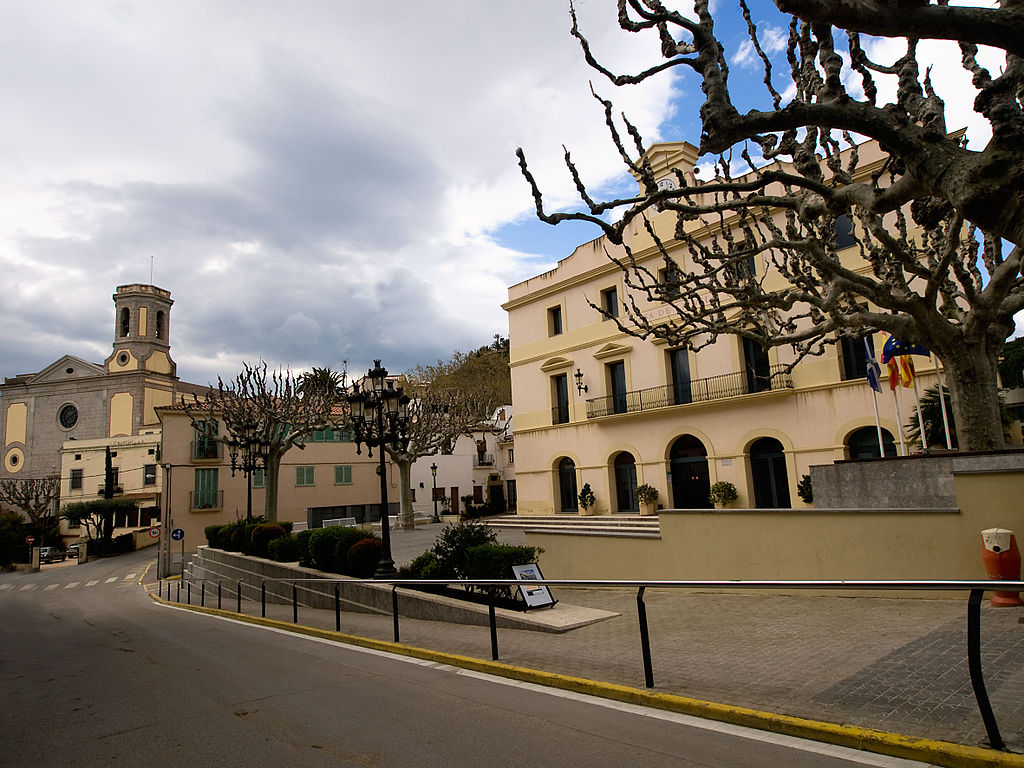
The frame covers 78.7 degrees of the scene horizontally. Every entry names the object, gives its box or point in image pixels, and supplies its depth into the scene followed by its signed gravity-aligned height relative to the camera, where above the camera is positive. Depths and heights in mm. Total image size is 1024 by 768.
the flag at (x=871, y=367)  14578 +1911
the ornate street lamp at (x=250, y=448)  22609 +1526
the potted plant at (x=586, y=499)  26922 -1347
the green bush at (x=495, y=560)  10688 -1487
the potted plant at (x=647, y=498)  24672 -1345
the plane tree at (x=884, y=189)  4395 +2753
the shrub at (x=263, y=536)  19578 -1474
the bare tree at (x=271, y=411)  27141 +3559
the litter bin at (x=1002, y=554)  8016 -1441
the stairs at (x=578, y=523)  23391 -2233
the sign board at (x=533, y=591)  9781 -1893
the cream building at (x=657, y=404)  20734 +2130
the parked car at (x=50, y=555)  43681 -3722
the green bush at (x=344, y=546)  14609 -1467
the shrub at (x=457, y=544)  11523 -1274
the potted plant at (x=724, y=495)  22359 -1272
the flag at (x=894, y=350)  12725 +2057
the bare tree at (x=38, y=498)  48000 +421
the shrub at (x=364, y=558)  14023 -1699
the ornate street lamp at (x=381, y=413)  12703 +1588
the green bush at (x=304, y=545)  16589 -1600
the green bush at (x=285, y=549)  17641 -1748
